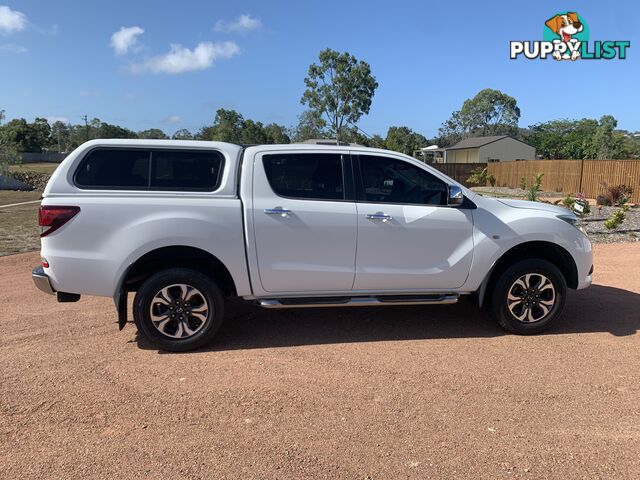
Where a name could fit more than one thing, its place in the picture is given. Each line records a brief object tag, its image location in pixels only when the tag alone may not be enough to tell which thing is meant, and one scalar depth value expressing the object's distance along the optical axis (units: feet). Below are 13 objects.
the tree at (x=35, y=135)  278.65
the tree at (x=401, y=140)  192.78
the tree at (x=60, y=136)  355.42
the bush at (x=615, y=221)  38.68
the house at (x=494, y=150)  214.69
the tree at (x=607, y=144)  172.96
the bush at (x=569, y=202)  41.97
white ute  14.34
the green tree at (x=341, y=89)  169.89
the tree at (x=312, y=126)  175.22
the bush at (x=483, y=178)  126.31
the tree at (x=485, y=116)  354.95
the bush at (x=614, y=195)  62.08
